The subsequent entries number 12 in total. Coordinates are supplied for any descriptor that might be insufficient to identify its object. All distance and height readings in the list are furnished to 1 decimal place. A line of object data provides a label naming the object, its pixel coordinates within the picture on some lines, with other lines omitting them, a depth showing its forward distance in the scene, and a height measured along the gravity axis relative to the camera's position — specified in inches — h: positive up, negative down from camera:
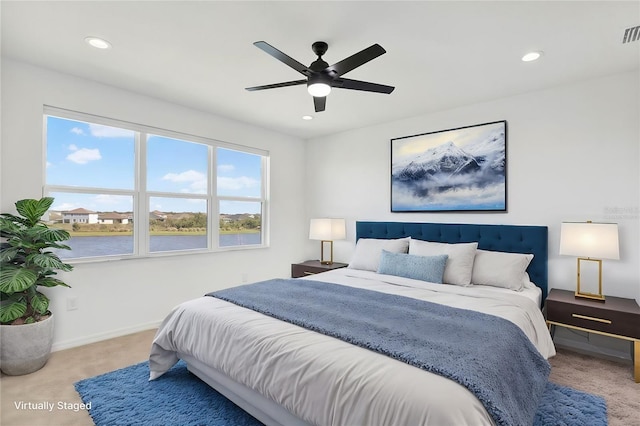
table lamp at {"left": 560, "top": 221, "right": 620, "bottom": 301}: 104.3 -9.9
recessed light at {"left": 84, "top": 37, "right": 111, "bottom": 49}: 93.3 +49.9
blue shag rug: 76.8 -49.4
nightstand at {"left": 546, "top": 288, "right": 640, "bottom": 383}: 95.7 -32.5
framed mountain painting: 137.3 +19.6
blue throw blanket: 54.3 -25.9
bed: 51.1 -27.9
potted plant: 94.8 -21.3
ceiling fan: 76.5 +36.8
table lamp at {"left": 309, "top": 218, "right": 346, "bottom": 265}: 176.4 -9.8
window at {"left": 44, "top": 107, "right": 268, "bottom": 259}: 123.2 +10.7
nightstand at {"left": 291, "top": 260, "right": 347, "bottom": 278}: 170.3 -30.0
